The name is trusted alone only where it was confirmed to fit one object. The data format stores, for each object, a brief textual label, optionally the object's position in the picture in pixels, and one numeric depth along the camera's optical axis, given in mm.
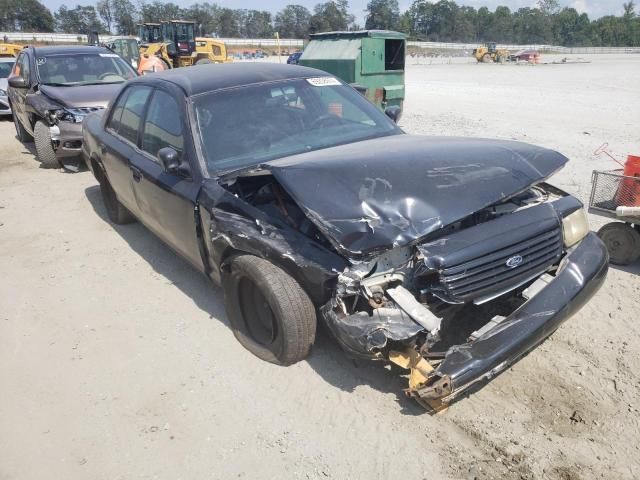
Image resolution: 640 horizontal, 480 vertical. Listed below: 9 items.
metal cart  4387
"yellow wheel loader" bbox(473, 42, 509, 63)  49312
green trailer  10914
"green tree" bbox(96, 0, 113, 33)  112312
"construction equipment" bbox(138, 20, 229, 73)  21594
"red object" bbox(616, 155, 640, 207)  4371
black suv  7883
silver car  13664
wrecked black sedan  2648
